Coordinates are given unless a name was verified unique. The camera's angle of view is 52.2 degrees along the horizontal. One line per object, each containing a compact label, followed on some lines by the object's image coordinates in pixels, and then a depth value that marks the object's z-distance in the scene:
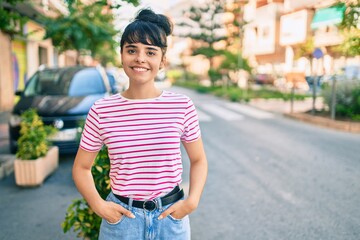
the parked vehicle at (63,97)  6.42
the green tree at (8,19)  5.91
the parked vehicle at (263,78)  33.19
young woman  1.57
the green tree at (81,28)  12.48
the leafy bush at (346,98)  11.47
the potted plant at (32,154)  5.18
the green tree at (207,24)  30.16
